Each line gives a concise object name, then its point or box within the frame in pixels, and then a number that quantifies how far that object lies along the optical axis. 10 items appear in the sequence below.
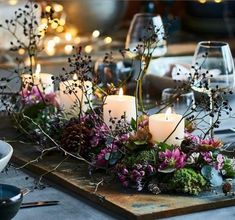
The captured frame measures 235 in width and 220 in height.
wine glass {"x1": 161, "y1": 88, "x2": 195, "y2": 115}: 2.01
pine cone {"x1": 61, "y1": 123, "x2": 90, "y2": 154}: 1.68
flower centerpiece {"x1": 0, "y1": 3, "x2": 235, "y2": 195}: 1.50
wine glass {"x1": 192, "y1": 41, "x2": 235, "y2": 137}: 1.98
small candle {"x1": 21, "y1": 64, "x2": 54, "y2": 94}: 1.99
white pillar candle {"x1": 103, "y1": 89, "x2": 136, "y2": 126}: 1.73
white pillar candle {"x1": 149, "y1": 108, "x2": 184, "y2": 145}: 1.59
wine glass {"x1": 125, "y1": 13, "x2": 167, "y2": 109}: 2.34
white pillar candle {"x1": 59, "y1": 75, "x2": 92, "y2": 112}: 1.86
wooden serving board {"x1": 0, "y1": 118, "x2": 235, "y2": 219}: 1.41
